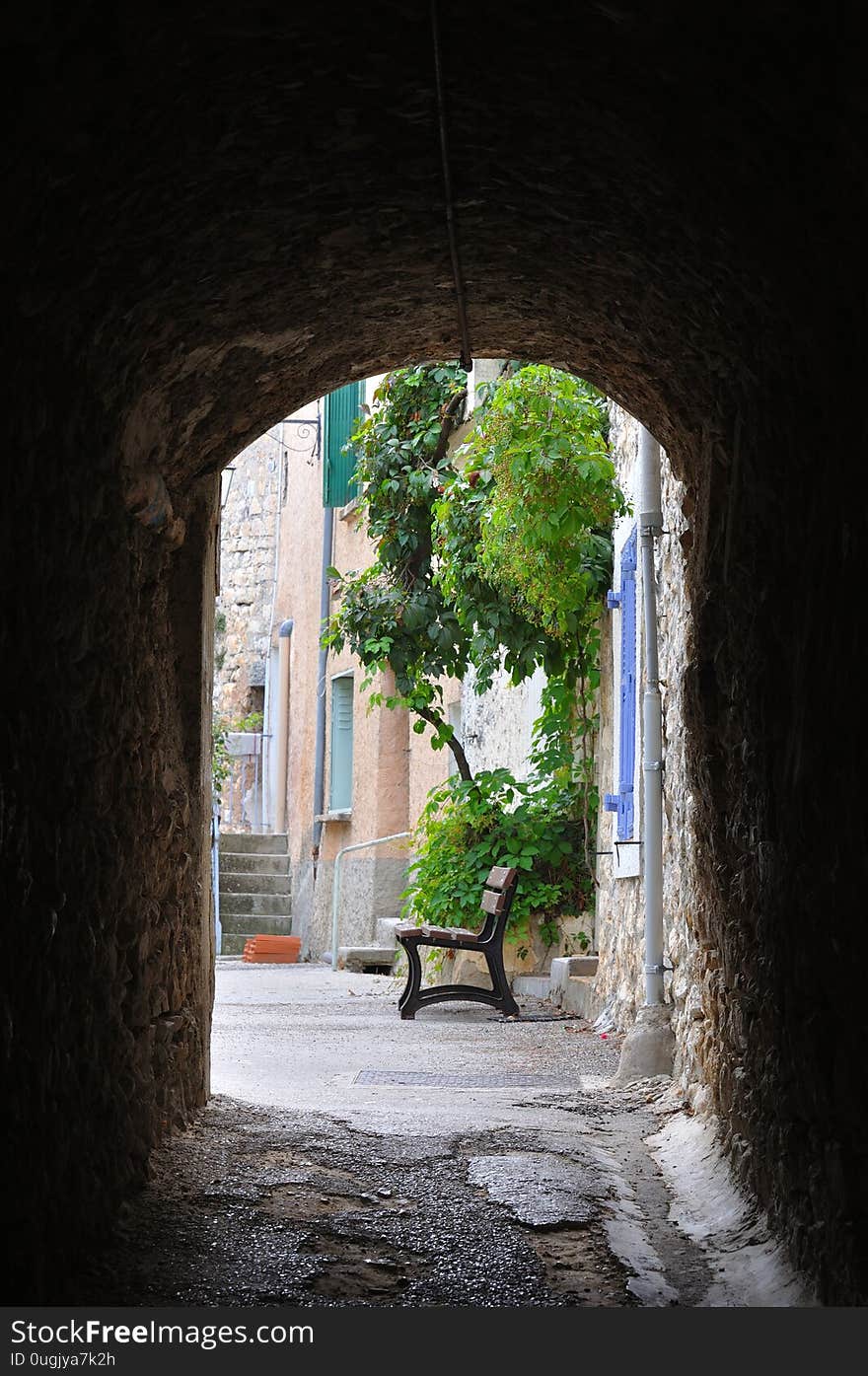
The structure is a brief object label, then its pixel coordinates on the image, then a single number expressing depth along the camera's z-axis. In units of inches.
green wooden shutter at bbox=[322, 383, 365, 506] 635.5
